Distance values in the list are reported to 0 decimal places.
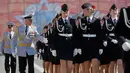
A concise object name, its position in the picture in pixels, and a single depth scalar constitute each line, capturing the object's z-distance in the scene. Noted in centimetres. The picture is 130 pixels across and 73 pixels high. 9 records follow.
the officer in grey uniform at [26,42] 1243
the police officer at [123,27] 697
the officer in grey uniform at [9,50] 1434
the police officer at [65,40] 1115
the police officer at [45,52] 1410
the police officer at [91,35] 1092
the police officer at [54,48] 1143
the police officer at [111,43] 1161
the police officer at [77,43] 1102
